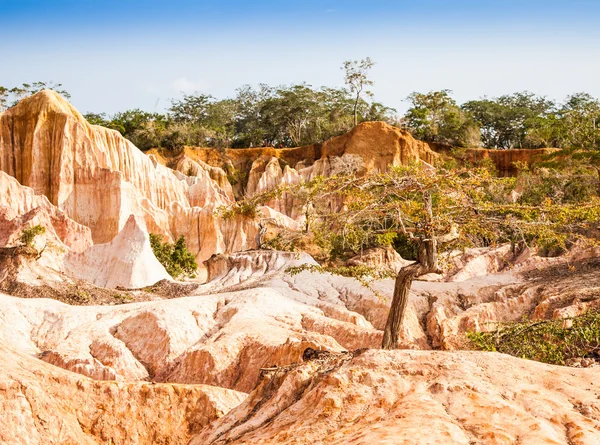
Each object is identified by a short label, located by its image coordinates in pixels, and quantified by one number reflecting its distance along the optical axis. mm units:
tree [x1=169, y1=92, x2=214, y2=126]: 62344
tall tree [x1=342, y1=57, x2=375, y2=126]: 53688
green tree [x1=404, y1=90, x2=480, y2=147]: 52062
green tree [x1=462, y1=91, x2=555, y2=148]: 57500
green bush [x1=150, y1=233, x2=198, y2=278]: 32262
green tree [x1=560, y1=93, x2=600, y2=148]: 34688
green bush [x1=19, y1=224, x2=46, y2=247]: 23141
